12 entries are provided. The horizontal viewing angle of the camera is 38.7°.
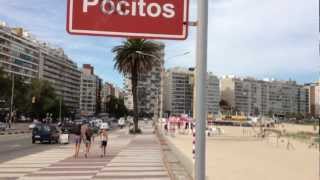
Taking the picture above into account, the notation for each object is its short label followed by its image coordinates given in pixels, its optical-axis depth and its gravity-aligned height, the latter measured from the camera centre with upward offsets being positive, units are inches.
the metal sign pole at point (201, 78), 121.4 +8.8
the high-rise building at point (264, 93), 5246.2 +229.6
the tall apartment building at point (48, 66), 5358.4 +516.9
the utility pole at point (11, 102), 3094.5 +41.0
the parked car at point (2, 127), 2181.7 -94.2
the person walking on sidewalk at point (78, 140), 809.8 -56.1
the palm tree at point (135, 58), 1847.9 +214.3
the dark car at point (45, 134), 1242.8 -69.8
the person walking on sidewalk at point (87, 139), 822.7 -54.0
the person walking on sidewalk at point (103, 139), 832.3 -55.5
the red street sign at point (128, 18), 122.6 +25.0
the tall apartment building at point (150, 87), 3514.1 +192.0
